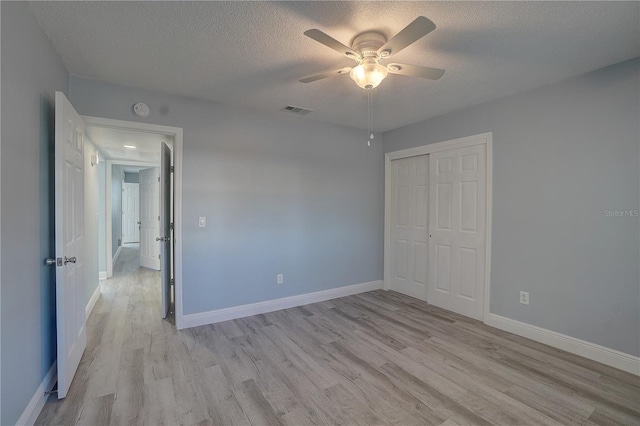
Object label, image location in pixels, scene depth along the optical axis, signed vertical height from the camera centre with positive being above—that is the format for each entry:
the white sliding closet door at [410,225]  4.12 -0.23
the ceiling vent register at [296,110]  3.46 +1.21
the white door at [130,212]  8.67 -0.12
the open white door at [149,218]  5.93 -0.20
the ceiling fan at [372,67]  1.92 +0.97
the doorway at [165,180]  2.95 +0.39
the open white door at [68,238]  1.93 -0.23
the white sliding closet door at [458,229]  3.39 -0.24
